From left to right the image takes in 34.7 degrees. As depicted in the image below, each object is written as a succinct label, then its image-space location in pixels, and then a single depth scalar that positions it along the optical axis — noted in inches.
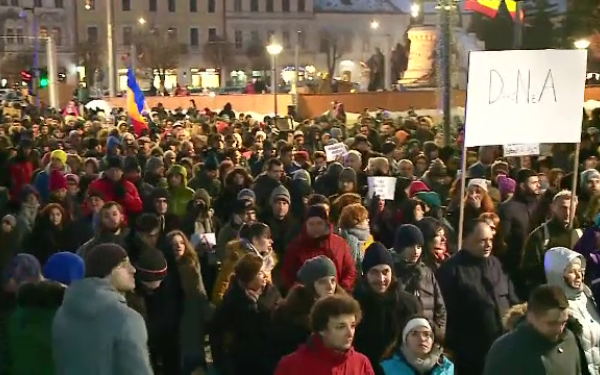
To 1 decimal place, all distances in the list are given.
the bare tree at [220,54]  3225.9
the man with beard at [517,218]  335.0
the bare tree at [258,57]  3205.0
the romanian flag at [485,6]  791.7
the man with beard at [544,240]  299.9
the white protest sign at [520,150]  407.2
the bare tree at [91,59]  2642.7
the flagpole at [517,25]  697.6
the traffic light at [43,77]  1249.8
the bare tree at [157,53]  2772.6
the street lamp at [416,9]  1073.5
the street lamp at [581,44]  1058.1
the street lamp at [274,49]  1252.7
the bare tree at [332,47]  3577.8
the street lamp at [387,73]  1962.1
